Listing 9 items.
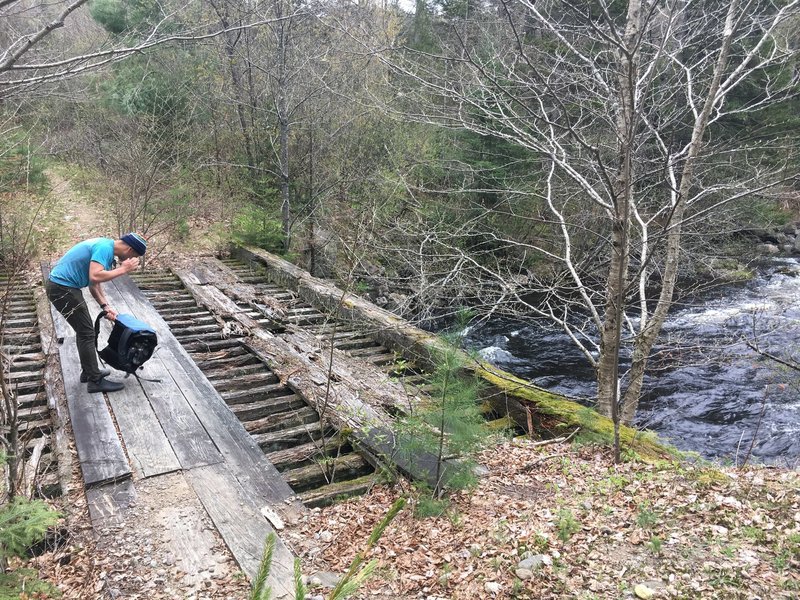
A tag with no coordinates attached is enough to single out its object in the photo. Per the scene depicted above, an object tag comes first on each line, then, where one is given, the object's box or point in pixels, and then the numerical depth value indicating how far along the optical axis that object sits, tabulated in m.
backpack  5.75
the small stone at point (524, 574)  3.47
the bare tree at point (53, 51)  2.33
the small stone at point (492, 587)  3.38
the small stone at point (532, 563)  3.53
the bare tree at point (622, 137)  4.87
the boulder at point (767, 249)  19.62
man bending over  5.40
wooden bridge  4.39
